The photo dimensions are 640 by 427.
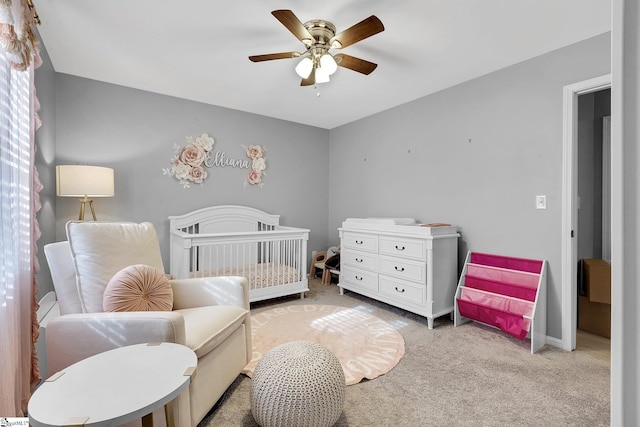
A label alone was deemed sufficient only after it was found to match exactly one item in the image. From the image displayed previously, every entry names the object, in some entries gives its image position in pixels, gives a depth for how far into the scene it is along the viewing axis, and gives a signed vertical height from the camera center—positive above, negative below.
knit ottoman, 1.34 -0.82
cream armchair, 1.30 -0.52
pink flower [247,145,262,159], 3.97 +0.78
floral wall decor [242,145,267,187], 3.98 +0.63
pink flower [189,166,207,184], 3.55 +0.43
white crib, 2.93 -0.43
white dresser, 2.73 -0.53
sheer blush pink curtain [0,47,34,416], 1.25 -0.13
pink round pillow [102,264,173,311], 1.53 -0.42
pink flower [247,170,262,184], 3.99 +0.44
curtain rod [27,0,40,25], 1.54 +1.09
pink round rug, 2.07 -1.04
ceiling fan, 1.76 +1.07
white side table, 0.83 -0.55
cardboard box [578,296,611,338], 2.53 -0.92
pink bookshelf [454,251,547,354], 2.32 -0.71
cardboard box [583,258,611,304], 2.50 -0.61
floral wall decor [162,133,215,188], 3.47 +0.58
